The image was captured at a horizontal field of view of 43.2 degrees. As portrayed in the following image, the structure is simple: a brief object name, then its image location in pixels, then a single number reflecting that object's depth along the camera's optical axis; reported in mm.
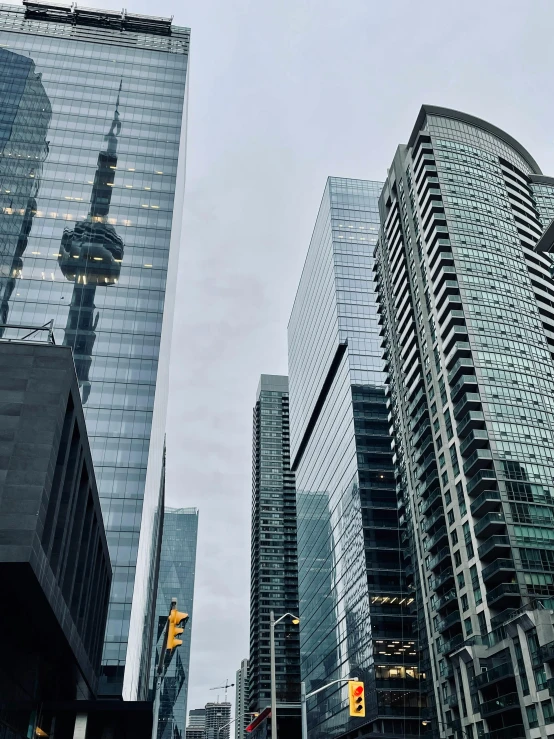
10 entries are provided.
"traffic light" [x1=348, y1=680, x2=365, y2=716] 22703
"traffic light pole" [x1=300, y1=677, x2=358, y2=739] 29234
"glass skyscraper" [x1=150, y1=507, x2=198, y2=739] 157388
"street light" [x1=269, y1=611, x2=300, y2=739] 26188
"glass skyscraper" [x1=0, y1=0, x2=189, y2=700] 94062
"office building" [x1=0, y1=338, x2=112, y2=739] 25625
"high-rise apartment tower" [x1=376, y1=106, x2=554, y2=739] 81188
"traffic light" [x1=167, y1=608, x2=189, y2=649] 17594
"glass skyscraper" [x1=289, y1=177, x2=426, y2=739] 109244
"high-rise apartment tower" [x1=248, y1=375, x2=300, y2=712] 194625
